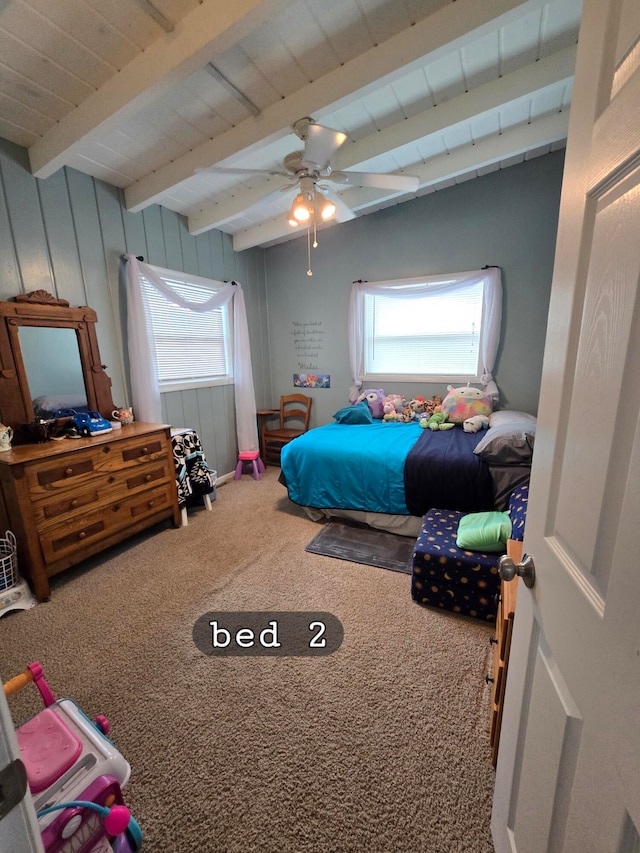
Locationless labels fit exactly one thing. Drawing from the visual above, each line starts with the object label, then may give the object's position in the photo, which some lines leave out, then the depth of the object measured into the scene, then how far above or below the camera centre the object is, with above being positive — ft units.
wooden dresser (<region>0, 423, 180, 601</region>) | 6.15 -2.67
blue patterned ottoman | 5.58 -3.68
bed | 7.39 -2.77
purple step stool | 12.76 -3.78
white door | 1.46 -0.76
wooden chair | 13.78 -2.95
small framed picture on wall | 13.85 -1.07
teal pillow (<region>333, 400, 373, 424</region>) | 11.68 -2.08
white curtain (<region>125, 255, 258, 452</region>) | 8.99 +0.54
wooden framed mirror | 7.03 -0.05
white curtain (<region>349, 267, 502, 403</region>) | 10.73 +1.71
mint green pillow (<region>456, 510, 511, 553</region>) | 5.62 -3.00
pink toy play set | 2.36 -3.12
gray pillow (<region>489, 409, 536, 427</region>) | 9.05 -1.83
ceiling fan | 5.65 +3.35
